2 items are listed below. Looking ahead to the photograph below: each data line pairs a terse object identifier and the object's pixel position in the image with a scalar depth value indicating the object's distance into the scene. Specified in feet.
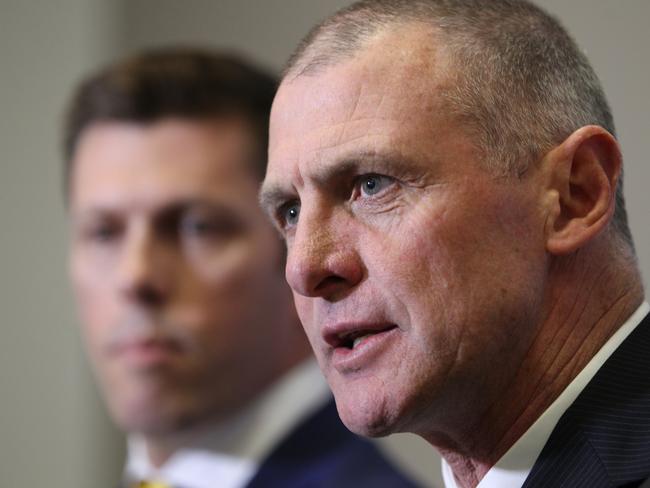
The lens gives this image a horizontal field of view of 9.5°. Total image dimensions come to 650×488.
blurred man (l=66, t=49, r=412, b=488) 8.16
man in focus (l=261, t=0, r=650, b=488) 6.43
